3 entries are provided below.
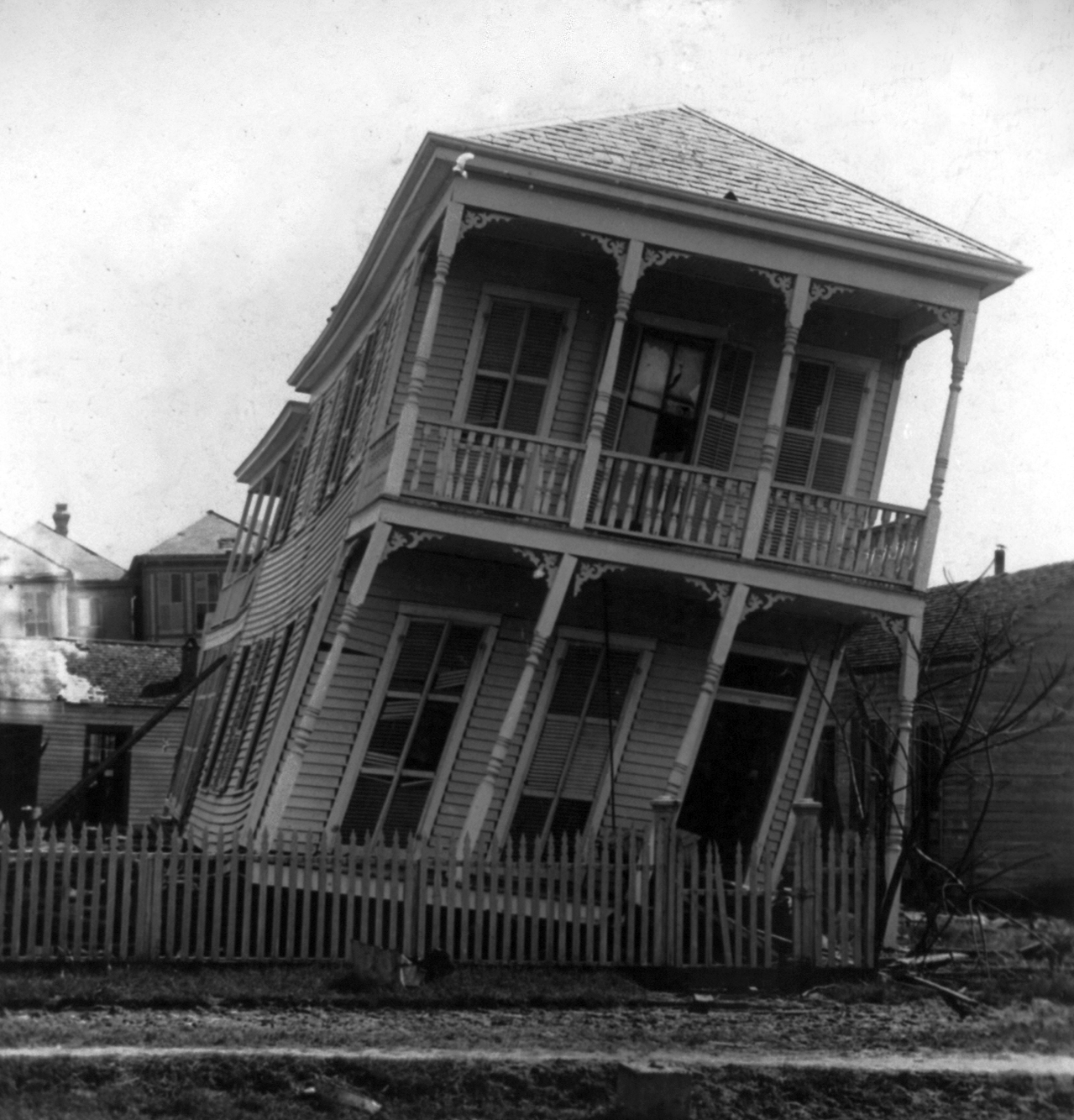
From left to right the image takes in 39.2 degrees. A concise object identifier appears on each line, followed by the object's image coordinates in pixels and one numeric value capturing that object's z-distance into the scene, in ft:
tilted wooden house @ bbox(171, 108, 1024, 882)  47.93
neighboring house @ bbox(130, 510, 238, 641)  189.37
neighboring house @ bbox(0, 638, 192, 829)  118.11
